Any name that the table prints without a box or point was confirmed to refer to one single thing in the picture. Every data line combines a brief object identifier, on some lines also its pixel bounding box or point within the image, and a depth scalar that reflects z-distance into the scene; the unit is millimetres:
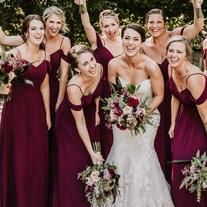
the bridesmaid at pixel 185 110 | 6051
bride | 6586
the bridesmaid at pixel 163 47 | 7094
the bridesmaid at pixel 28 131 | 6758
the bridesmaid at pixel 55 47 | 7066
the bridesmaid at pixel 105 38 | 7365
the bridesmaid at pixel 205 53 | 7402
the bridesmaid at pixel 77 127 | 6578
